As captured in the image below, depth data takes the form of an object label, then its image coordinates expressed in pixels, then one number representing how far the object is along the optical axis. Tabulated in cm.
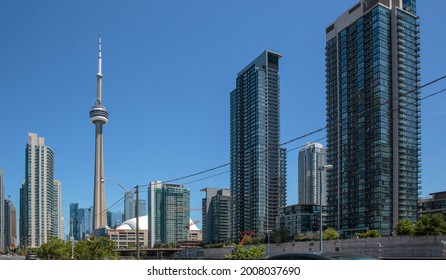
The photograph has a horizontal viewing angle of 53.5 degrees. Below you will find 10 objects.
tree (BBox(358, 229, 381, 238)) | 6069
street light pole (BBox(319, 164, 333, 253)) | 2463
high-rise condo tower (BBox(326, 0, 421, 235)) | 6750
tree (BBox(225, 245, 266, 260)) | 2211
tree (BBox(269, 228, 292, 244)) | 8486
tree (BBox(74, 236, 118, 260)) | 2796
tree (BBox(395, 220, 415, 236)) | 5354
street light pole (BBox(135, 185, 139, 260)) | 2362
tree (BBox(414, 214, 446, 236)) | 4375
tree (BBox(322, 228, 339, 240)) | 6638
